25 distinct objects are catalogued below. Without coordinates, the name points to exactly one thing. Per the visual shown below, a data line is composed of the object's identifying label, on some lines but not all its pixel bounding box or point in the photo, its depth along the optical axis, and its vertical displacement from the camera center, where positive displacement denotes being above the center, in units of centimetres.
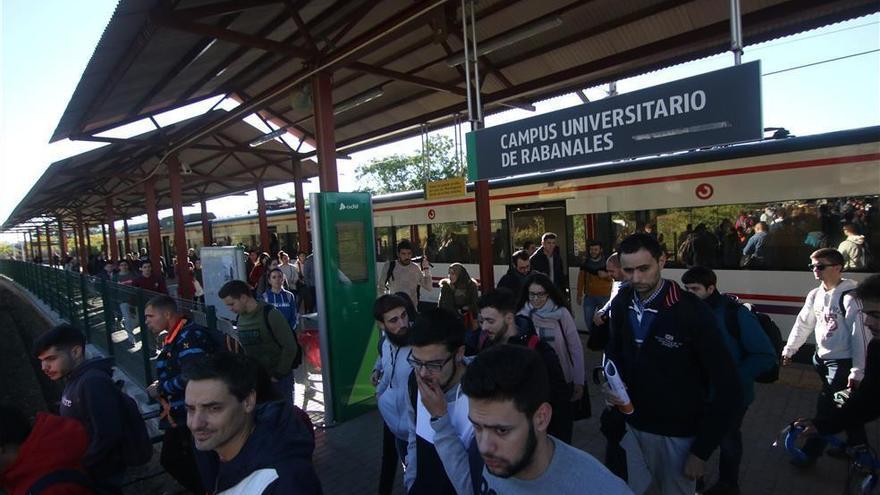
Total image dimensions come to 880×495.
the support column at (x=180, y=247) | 1120 -14
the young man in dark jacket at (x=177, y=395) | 327 -105
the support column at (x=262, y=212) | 1480 +75
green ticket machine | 498 -71
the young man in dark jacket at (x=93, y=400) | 282 -91
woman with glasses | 346 -78
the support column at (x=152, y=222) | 1274 +55
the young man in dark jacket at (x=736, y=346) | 284 -82
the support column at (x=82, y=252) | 2375 -28
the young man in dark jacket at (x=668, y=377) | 216 -78
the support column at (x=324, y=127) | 573 +124
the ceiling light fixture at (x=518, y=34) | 562 +224
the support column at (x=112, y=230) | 1911 +60
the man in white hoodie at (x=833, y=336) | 340 -98
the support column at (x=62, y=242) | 2889 +37
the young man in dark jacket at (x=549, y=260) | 672 -59
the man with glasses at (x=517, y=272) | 526 -60
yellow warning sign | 670 +51
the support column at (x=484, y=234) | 677 -17
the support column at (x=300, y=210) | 1192 +63
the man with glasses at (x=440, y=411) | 171 -71
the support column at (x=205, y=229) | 1956 +39
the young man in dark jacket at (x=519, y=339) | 257 -70
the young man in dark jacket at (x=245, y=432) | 169 -75
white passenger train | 542 +10
